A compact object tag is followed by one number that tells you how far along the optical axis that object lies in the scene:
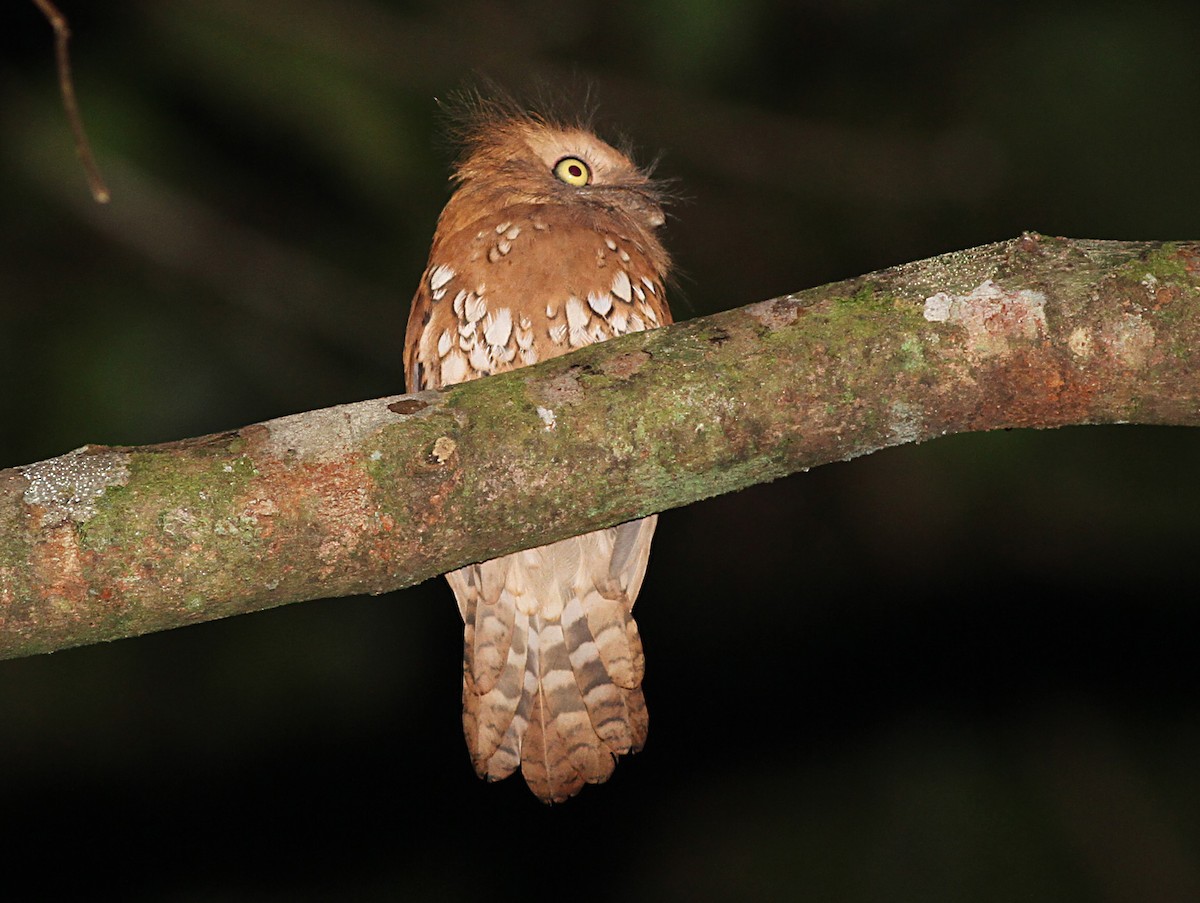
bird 6.39
